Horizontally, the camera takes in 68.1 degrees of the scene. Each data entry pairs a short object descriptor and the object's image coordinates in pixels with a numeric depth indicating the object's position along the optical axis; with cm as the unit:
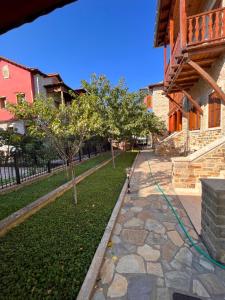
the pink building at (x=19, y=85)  1678
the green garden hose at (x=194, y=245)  235
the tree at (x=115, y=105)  818
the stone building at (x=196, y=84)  521
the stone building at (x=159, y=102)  2245
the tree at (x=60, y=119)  404
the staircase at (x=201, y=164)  516
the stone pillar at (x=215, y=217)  222
